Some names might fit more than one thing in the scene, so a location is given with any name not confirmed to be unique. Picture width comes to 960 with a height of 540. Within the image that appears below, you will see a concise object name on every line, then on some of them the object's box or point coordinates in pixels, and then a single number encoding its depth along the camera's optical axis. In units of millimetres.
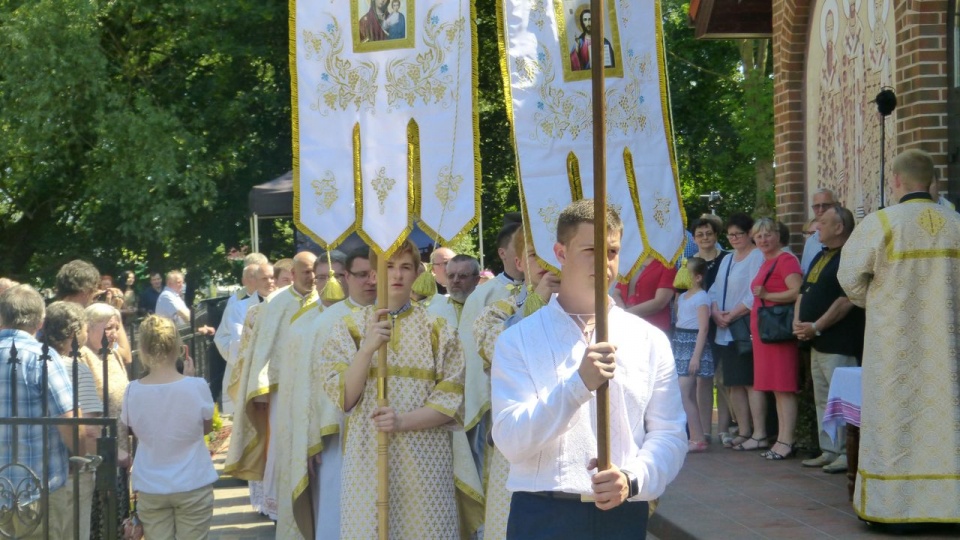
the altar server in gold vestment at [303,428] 7188
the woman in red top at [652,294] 10625
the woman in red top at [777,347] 10492
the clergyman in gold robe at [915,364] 7621
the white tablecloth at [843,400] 8344
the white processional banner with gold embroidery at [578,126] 6418
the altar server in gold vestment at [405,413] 6227
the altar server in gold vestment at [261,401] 8977
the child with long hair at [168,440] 6711
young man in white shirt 3842
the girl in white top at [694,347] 11328
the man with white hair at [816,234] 10052
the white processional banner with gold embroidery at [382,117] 6305
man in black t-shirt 9422
